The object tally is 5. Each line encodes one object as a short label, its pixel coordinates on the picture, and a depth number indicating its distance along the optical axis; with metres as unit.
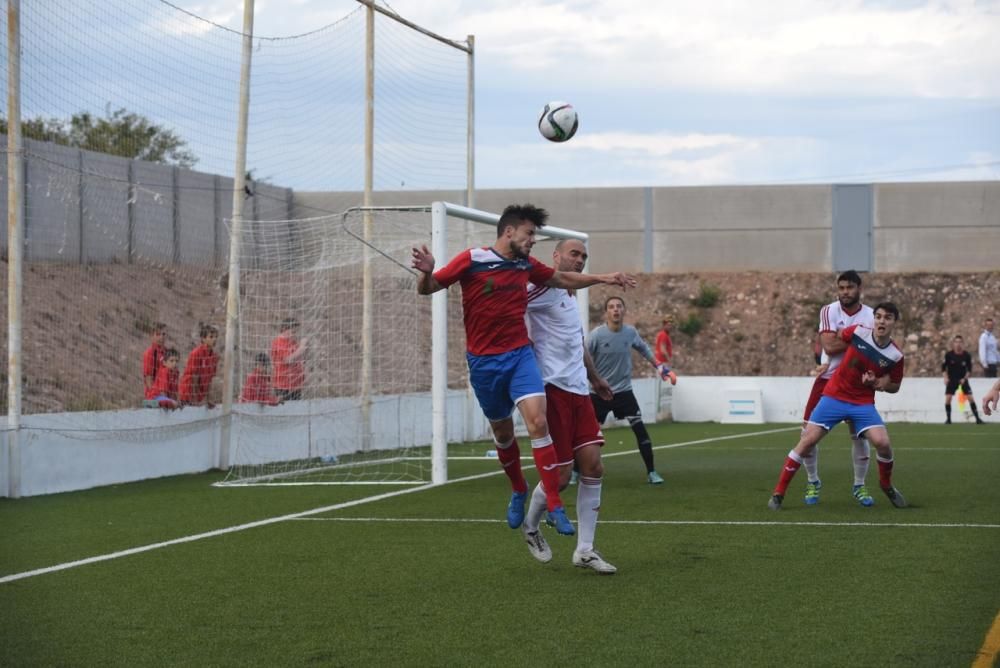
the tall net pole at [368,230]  19.39
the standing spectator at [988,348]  32.97
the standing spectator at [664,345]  30.91
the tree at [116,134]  16.16
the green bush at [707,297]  49.44
